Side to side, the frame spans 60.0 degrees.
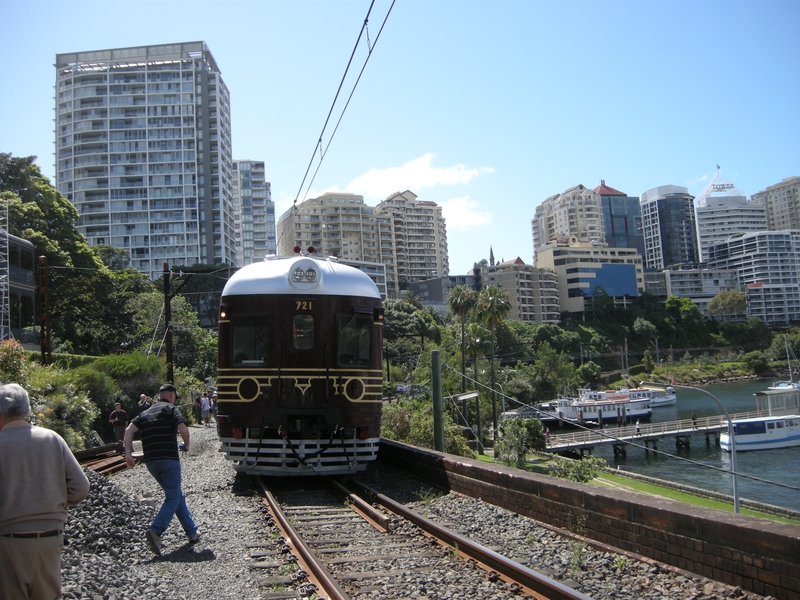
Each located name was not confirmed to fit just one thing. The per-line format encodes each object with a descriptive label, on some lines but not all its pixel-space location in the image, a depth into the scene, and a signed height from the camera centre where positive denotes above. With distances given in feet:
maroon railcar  35.06 -0.44
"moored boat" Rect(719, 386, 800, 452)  177.17 -24.20
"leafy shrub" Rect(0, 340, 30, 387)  52.95 +1.29
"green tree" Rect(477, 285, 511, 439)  169.07 +11.43
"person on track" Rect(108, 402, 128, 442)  63.31 -4.27
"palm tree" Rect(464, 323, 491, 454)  171.94 +3.82
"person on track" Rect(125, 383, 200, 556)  23.62 -2.83
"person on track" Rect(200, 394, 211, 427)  96.89 -5.74
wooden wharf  175.32 -23.46
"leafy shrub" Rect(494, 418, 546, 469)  110.63 -14.99
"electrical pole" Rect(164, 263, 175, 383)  86.31 +6.54
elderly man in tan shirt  13.26 -2.38
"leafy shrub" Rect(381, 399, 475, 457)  62.18 -6.36
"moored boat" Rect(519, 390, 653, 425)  231.71 -20.56
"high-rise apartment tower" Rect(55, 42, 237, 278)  332.39 +106.53
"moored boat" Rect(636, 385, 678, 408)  283.83 -22.26
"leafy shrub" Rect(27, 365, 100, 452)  57.26 -2.42
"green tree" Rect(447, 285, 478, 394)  172.55 +13.39
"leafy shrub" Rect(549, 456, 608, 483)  99.04 -17.61
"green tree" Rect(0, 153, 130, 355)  139.74 +23.92
